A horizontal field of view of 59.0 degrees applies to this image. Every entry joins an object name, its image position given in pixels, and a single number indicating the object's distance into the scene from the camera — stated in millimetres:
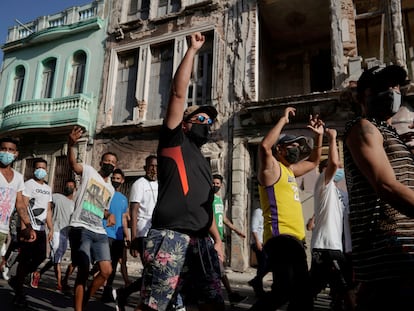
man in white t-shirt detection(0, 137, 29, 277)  4297
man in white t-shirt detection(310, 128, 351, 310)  3734
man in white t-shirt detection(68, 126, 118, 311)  3867
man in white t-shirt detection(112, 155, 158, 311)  4865
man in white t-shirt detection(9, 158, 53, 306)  4988
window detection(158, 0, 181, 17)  13320
